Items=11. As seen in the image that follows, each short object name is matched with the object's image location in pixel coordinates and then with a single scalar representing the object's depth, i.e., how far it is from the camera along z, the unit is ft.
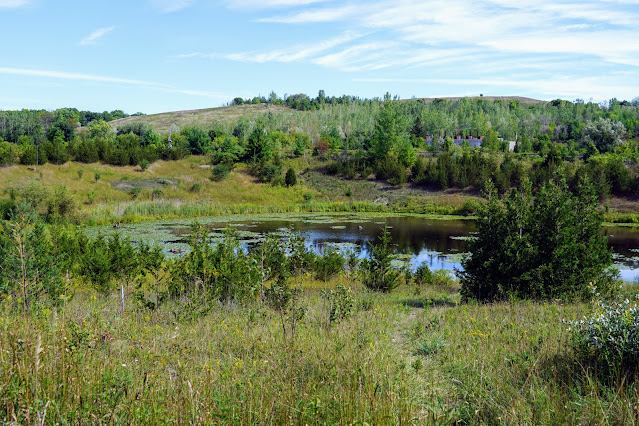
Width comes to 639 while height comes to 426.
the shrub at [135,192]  120.54
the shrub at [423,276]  52.22
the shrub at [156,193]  122.84
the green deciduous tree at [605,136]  176.14
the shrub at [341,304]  19.98
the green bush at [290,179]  146.41
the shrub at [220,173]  145.69
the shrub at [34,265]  22.62
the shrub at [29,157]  126.00
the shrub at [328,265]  50.06
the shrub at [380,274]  44.32
